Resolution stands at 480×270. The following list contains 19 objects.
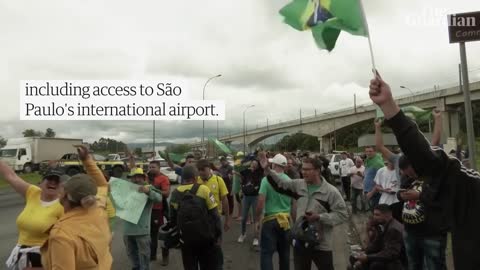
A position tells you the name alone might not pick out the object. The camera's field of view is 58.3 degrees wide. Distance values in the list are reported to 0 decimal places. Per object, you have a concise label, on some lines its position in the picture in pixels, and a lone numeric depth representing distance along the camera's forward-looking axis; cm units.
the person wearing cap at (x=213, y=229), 489
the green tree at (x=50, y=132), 10894
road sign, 347
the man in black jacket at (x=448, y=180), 192
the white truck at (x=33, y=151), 4016
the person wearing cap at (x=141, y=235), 573
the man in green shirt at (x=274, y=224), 553
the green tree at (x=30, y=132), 9488
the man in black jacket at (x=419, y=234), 432
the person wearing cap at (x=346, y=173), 1395
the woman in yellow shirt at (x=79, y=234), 270
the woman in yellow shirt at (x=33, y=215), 371
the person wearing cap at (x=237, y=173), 955
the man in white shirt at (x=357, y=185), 1220
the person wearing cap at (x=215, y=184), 655
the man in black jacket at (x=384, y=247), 450
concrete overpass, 4116
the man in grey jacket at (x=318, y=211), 436
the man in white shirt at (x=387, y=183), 661
